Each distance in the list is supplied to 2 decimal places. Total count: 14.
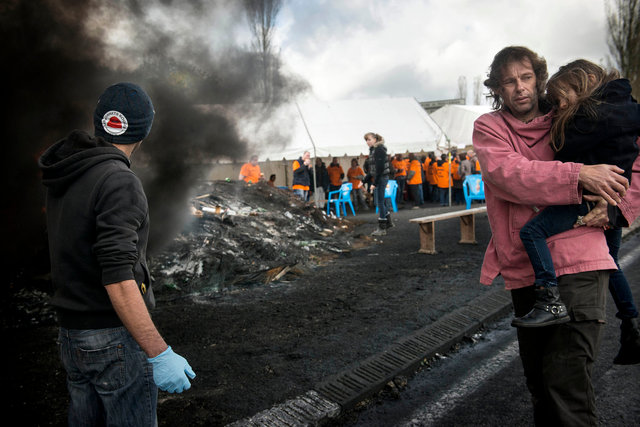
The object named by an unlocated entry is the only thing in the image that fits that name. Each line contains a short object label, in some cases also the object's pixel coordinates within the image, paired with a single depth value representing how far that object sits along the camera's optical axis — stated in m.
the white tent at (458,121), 19.48
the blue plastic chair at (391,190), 12.63
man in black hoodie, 1.48
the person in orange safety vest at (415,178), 16.26
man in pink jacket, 1.75
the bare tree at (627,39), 22.80
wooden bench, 7.30
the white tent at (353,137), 15.65
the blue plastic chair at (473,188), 12.76
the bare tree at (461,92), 56.05
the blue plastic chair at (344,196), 14.20
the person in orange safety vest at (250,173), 11.80
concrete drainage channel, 2.66
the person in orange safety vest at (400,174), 16.19
